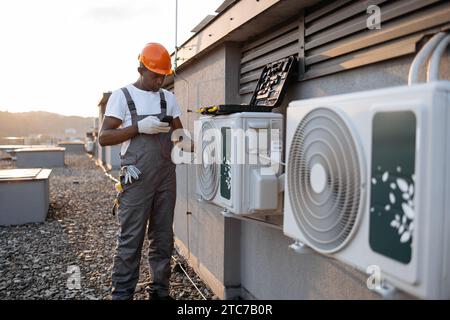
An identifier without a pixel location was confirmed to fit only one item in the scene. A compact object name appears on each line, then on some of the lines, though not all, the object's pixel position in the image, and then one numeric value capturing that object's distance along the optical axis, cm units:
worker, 311
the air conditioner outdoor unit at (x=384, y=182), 113
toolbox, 253
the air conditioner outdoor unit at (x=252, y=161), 233
